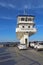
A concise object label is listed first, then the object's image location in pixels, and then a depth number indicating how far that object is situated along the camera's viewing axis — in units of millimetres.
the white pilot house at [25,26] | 16244
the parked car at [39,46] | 10531
